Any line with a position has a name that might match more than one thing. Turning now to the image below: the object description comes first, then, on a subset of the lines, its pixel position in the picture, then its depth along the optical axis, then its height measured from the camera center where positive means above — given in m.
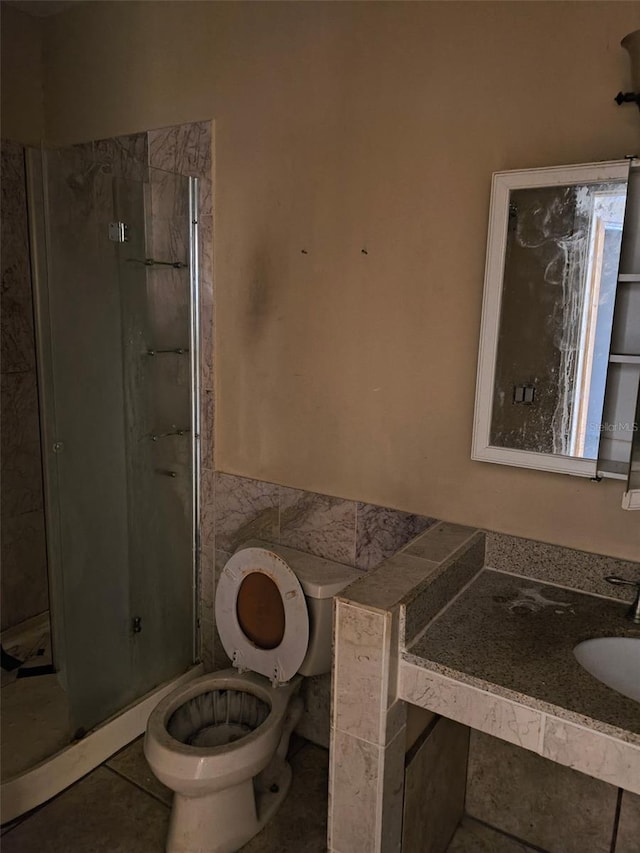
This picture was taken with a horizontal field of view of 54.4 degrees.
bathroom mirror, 1.46 +0.05
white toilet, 1.64 -1.11
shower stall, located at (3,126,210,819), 1.90 -0.34
